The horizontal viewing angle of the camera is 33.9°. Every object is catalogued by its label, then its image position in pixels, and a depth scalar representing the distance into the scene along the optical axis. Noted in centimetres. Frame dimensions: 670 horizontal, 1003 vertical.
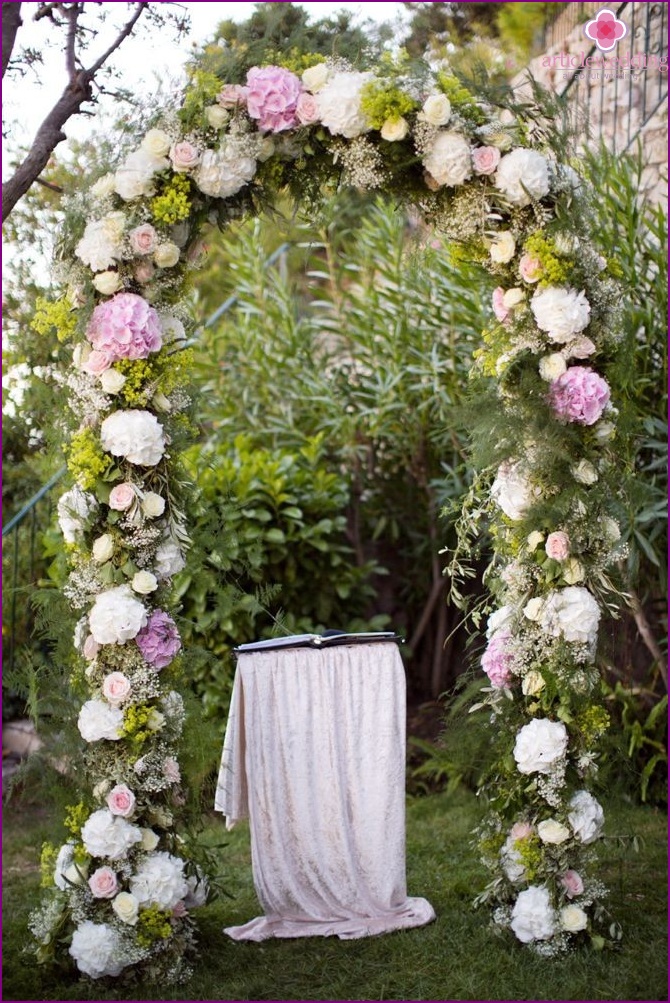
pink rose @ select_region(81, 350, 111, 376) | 330
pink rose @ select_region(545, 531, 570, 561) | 339
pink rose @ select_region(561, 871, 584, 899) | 342
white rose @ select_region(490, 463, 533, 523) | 351
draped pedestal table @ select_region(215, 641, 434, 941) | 379
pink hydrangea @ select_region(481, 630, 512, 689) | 353
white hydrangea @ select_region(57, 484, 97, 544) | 334
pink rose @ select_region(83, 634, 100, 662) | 329
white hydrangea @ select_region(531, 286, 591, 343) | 333
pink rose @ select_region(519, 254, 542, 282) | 339
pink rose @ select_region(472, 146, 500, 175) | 337
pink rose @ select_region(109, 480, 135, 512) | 327
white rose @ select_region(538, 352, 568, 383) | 338
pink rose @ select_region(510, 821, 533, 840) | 348
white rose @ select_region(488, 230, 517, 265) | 345
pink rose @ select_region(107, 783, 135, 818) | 323
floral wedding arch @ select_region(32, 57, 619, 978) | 327
